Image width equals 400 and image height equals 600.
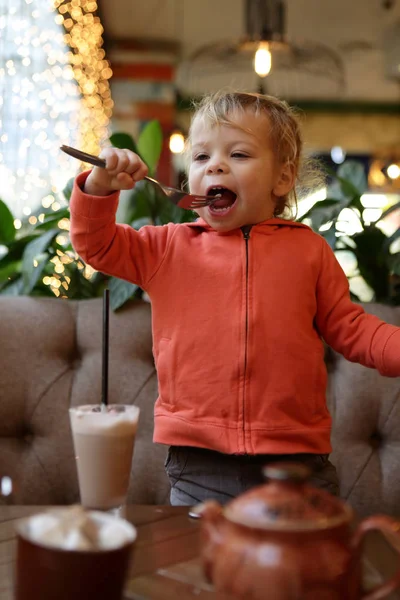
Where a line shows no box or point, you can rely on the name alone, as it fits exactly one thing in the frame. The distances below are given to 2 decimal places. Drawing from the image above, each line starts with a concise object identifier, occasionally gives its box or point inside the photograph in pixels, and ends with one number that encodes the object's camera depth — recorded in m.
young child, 1.48
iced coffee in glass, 1.08
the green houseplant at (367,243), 2.19
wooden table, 0.86
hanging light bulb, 4.82
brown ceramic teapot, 0.68
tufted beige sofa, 1.94
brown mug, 0.72
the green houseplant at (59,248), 2.19
